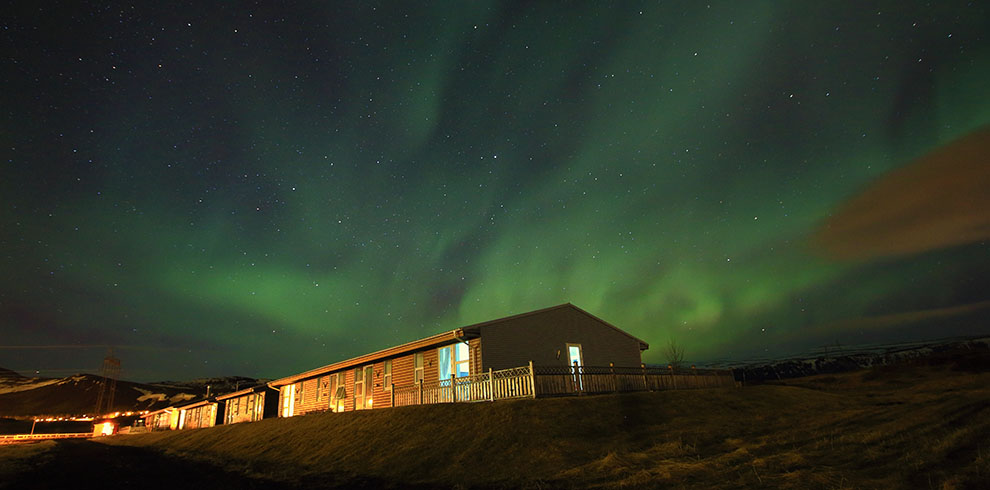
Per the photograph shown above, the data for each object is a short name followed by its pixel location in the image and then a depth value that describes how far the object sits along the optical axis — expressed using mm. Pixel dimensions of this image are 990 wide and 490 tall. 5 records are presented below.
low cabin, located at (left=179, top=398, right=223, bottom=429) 49594
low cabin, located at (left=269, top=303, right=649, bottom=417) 22250
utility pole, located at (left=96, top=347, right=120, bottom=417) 129913
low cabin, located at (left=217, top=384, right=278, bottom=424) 41500
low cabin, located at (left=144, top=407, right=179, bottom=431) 63938
